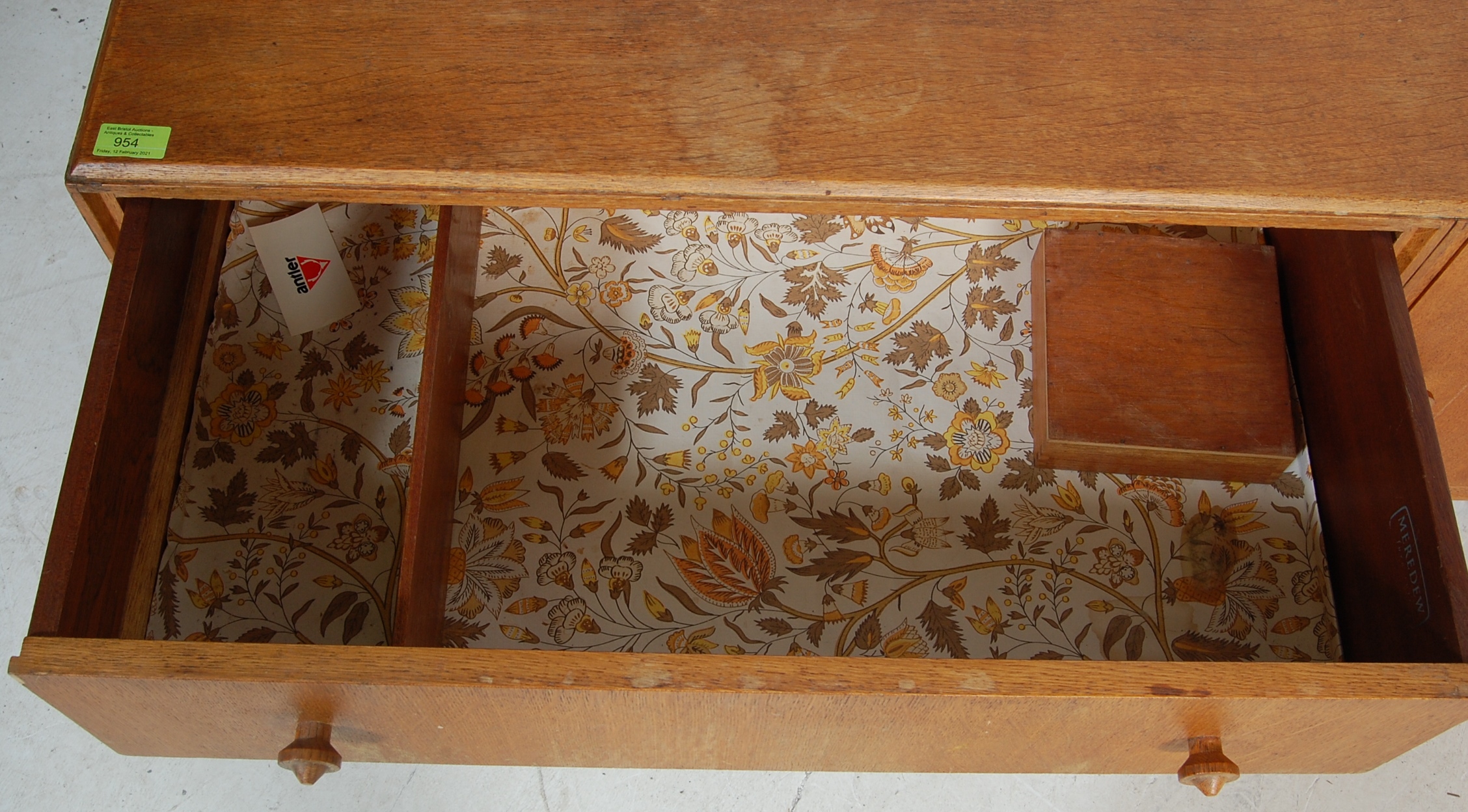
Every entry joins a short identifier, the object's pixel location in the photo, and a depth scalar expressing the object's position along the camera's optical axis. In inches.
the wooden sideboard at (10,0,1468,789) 30.5
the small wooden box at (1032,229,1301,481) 41.0
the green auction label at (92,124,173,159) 32.2
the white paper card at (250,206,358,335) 42.6
